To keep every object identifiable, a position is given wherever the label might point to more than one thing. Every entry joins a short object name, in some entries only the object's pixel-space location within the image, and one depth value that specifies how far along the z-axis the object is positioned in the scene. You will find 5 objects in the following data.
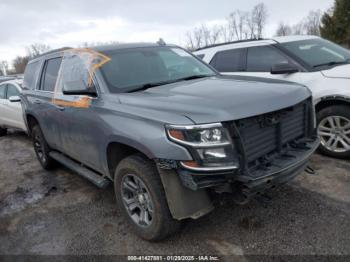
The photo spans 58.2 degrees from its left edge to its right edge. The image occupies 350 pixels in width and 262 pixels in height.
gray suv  2.46
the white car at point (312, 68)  4.46
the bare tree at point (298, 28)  58.00
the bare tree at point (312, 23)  55.29
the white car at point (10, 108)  7.69
